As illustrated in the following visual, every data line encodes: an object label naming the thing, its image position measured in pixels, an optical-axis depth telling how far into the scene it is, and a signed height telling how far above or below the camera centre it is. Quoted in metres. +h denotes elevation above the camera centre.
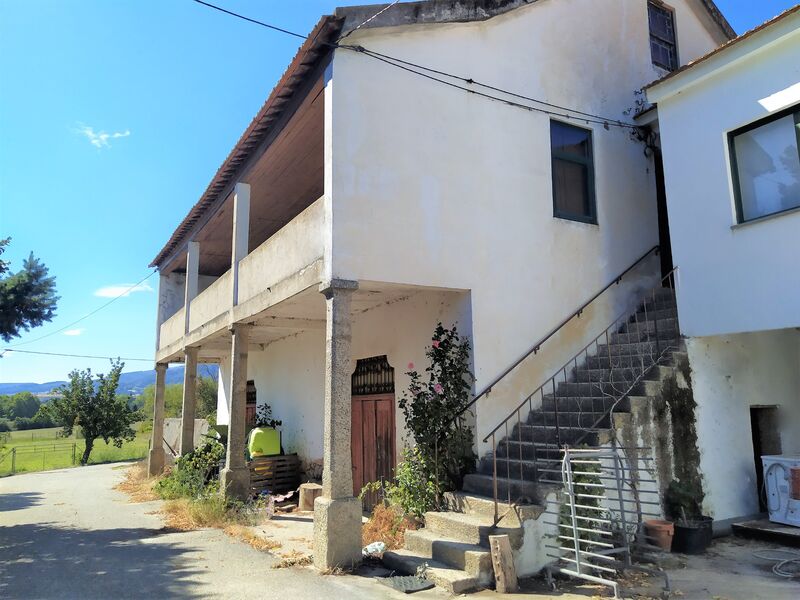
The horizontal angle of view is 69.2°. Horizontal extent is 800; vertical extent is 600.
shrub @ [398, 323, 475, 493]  7.59 -0.17
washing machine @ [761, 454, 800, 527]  7.59 -1.25
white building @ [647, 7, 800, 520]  7.32 +2.06
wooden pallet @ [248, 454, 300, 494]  12.73 -1.50
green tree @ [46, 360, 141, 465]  26.40 +0.02
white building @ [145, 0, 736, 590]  7.37 +2.88
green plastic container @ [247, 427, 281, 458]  13.31 -0.85
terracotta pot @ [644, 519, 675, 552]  6.87 -1.60
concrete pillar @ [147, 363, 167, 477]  17.30 -1.07
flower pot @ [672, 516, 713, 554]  7.02 -1.68
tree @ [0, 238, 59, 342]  12.06 +2.33
